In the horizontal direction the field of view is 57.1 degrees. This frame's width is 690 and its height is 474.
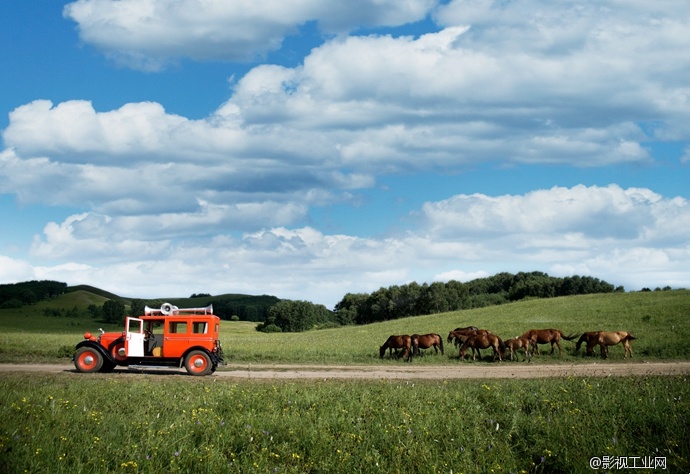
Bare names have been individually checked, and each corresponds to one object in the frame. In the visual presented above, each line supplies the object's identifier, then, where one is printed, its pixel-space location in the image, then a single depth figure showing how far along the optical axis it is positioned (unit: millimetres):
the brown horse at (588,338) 33516
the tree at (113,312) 94938
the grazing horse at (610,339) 33000
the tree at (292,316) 121438
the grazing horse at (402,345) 33134
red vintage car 25984
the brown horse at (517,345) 31844
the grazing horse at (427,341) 34406
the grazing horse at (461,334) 35262
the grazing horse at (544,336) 33909
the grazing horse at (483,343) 31547
